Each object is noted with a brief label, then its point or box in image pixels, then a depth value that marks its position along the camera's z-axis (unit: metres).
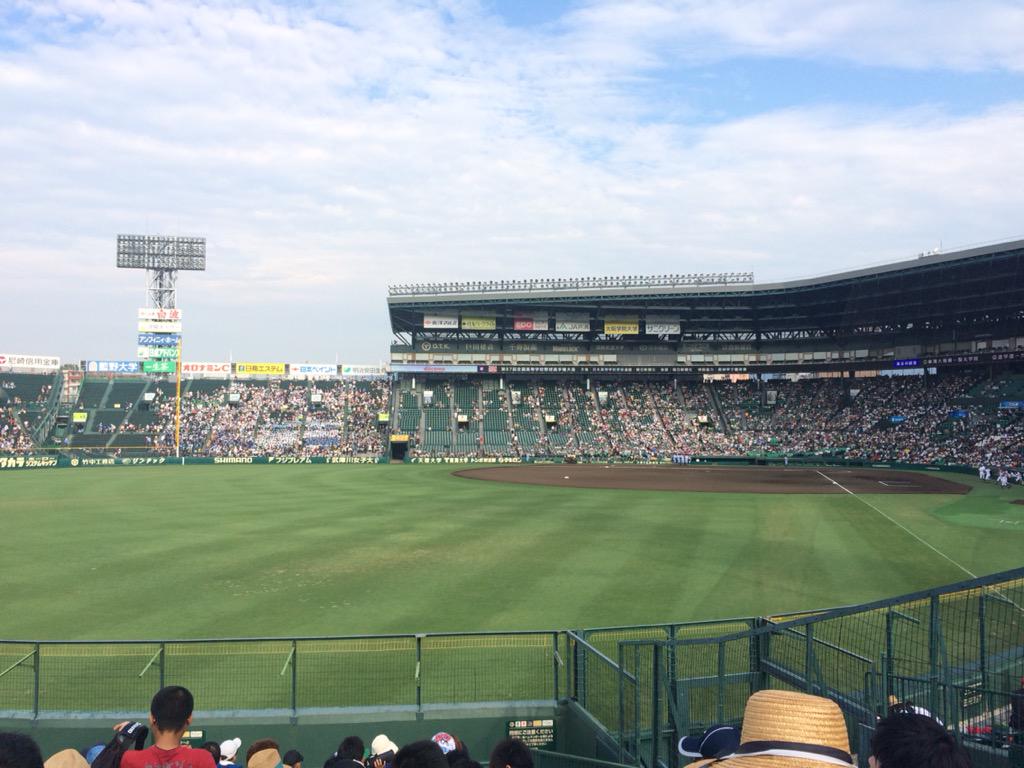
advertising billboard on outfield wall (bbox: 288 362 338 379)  97.12
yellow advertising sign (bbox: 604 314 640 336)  85.69
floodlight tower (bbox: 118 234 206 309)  84.88
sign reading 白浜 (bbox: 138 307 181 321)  76.31
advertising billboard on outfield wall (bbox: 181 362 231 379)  93.94
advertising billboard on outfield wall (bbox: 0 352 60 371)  88.31
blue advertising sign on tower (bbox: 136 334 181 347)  76.56
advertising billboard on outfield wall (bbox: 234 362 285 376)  95.62
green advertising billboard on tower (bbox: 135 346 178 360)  76.62
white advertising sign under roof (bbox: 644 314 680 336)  85.38
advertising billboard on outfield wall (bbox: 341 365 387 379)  98.50
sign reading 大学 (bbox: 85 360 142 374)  89.44
